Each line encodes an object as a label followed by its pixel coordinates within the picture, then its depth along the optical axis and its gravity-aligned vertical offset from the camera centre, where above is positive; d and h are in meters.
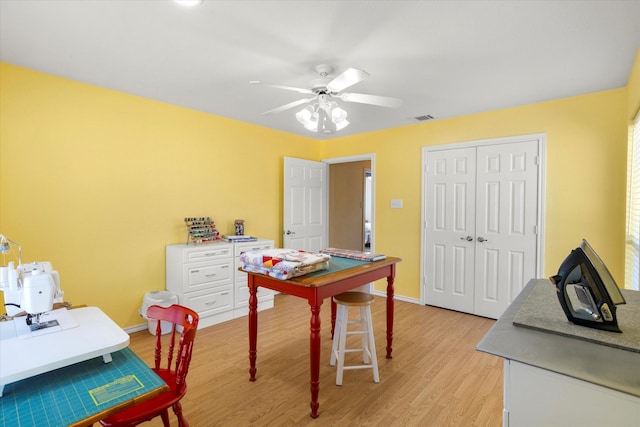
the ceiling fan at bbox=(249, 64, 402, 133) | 2.33 +0.77
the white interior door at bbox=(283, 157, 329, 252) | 4.77 +0.01
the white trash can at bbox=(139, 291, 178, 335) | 3.26 -1.00
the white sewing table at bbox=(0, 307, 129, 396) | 1.04 -0.53
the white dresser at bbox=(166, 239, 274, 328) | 3.37 -0.83
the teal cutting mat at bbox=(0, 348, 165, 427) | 0.90 -0.60
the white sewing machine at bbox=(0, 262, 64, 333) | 1.32 -0.39
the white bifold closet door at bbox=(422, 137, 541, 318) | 3.51 -0.21
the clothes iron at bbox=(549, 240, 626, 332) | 1.15 -0.32
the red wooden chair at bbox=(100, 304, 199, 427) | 1.29 -0.84
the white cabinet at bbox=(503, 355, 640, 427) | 0.88 -0.58
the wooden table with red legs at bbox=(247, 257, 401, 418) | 2.00 -0.56
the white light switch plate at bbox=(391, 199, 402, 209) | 4.50 +0.03
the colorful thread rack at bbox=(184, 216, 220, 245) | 3.66 -0.30
